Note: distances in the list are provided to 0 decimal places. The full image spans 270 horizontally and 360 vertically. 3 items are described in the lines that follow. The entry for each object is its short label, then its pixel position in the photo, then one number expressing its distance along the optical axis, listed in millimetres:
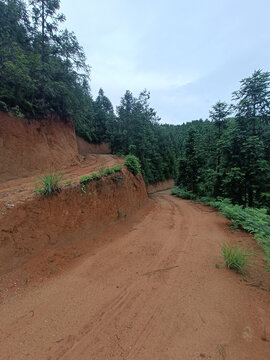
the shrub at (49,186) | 4430
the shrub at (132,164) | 9500
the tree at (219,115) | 12133
